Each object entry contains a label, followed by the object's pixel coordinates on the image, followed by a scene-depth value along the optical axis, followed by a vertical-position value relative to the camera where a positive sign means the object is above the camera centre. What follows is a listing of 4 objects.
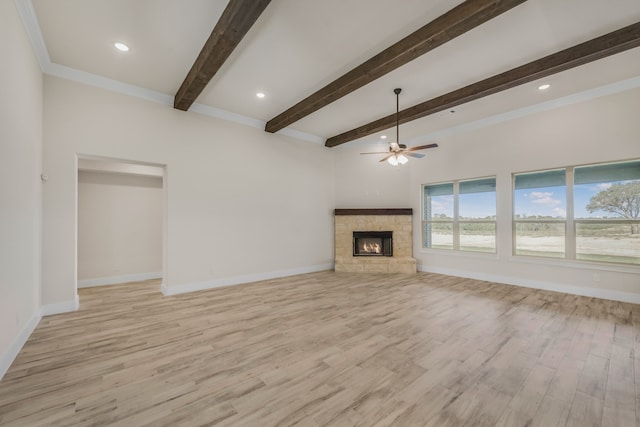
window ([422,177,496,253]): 5.63 -0.02
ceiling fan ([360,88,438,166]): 4.41 +1.09
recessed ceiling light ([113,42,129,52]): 3.15 +2.09
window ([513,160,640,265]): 4.16 +0.03
